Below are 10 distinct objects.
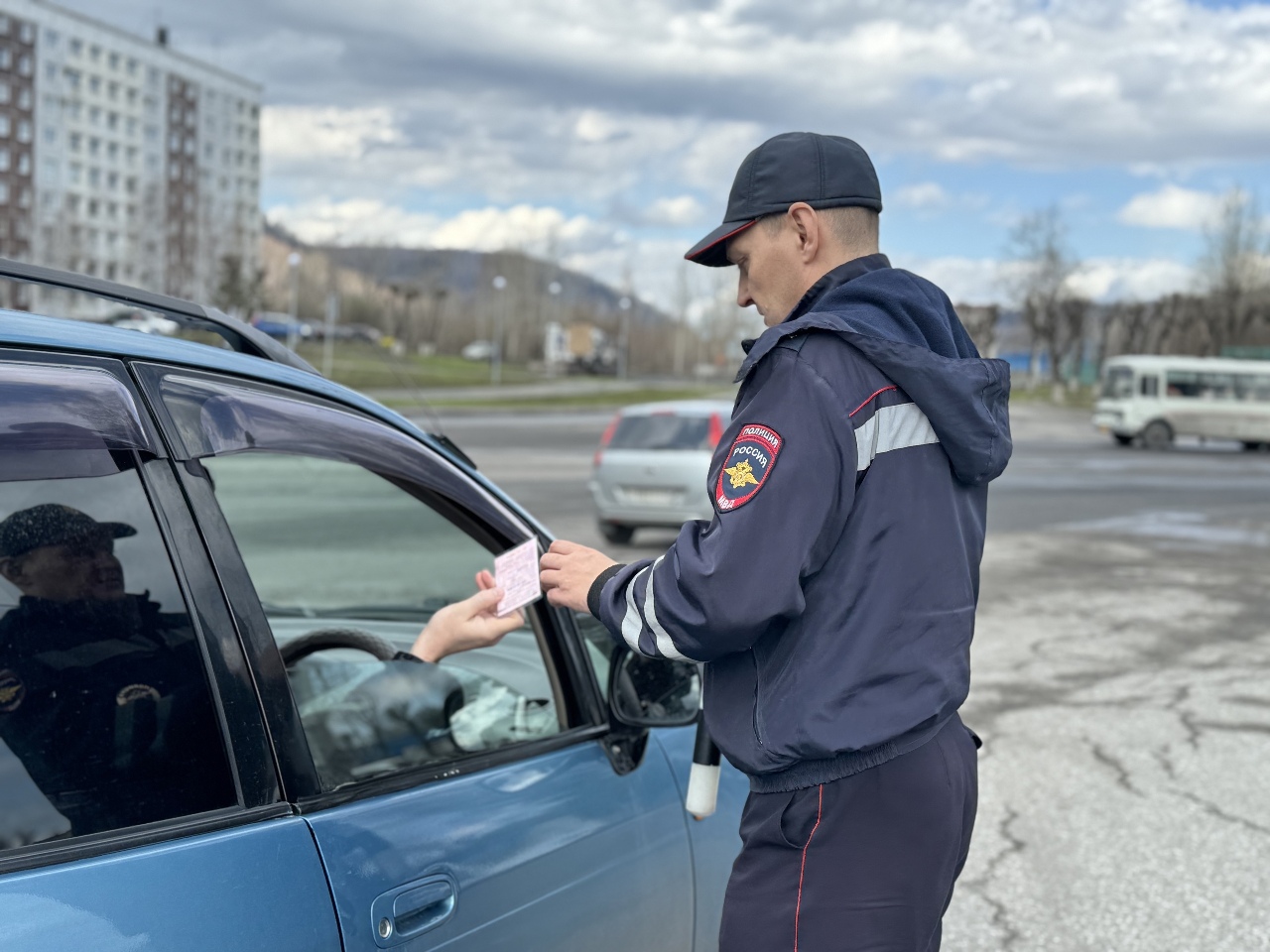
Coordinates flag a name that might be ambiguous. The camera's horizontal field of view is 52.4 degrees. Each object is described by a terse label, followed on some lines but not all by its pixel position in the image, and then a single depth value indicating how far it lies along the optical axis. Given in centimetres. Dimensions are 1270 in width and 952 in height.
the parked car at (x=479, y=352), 11368
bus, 3781
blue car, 161
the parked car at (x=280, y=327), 6806
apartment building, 10562
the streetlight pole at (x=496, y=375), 6454
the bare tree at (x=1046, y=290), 7812
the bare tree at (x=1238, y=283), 7938
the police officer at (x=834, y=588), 185
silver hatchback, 1288
